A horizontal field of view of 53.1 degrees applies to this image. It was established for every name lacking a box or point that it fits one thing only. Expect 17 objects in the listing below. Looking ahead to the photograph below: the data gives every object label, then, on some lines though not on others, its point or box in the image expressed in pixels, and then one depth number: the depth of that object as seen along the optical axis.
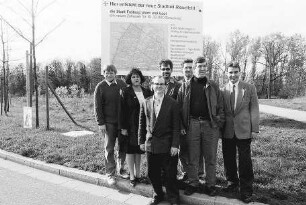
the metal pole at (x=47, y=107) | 10.14
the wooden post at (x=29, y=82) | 10.77
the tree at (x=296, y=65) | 44.88
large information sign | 8.57
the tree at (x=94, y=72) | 58.59
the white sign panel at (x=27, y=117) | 10.22
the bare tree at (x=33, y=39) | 10.51
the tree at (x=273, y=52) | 48.78
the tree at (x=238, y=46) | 49.56
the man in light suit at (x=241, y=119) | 4.47
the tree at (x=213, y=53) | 51.72
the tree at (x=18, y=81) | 52.79
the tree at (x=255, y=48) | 49.94
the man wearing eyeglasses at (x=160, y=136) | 4.43
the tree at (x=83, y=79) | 63.97
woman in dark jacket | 4.98
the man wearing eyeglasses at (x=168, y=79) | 4.91
